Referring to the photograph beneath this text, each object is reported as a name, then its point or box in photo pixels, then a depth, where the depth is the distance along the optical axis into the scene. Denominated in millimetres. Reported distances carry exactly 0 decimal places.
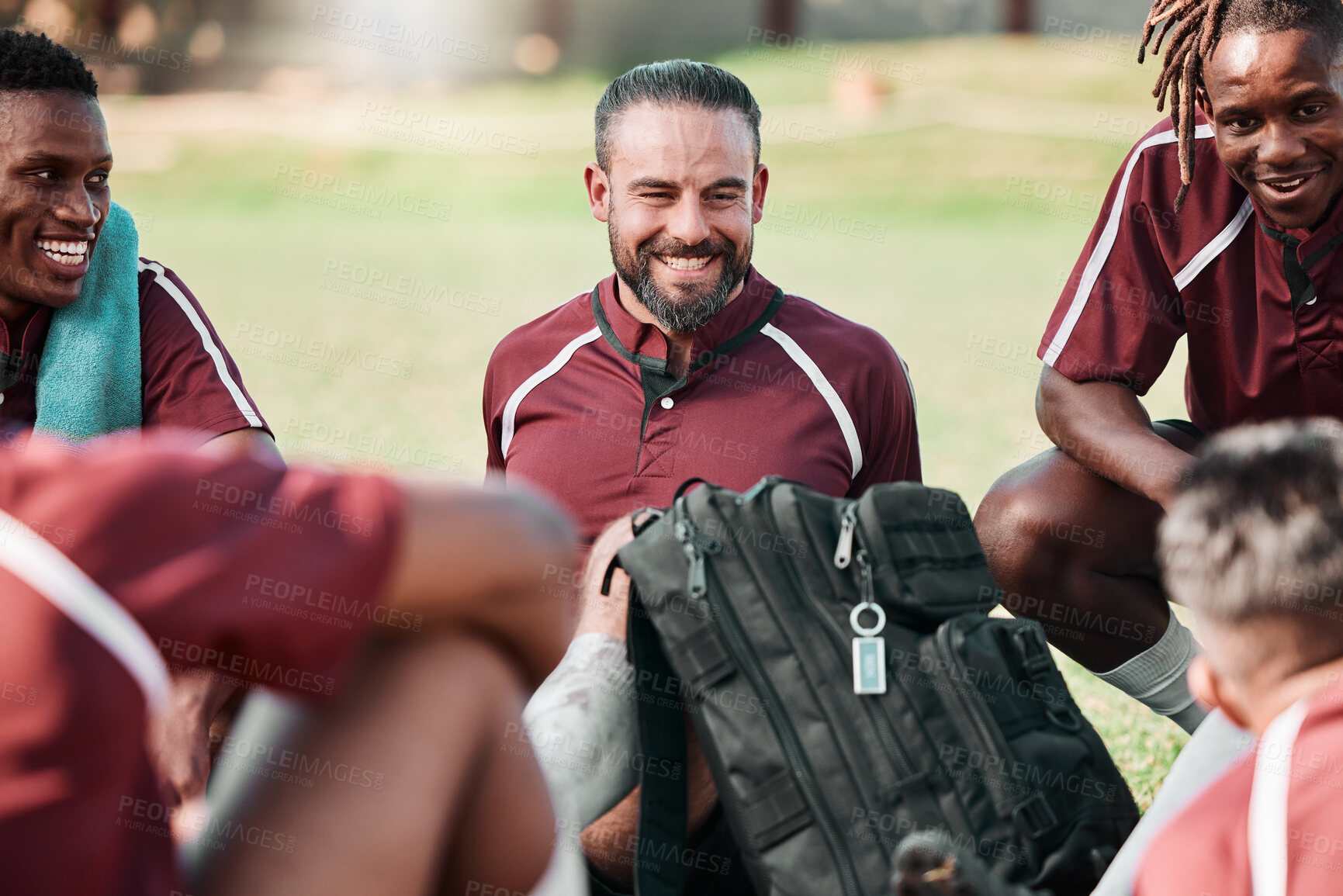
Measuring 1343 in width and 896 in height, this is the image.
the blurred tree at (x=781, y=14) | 22938
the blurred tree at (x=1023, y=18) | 22328
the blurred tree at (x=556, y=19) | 23344
